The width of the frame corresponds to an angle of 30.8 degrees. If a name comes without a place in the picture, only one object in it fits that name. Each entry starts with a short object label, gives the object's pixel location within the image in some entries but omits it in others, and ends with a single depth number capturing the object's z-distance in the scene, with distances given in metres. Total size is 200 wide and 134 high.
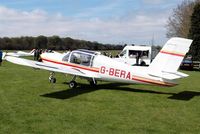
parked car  35.09
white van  35.41
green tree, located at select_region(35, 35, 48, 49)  92.50
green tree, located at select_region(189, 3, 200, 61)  38.56
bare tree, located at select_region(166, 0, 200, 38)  57.34
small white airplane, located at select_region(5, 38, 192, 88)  13.28
